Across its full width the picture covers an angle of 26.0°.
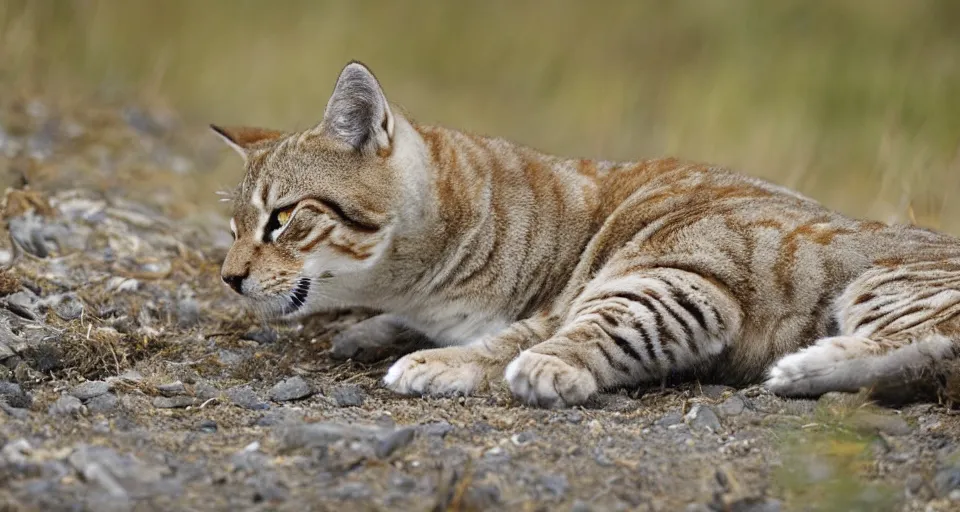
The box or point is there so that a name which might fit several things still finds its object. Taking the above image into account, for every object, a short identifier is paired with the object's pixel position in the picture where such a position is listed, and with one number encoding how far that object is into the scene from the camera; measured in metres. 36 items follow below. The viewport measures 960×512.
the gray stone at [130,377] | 8.90
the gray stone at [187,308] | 11.57
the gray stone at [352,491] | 6.33
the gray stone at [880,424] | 7.80
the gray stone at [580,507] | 6.33
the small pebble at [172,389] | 8.81
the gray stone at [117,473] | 6.29
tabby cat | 8.98
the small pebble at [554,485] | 6.61
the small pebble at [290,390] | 8.96
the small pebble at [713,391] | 9.07
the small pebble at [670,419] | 8.30
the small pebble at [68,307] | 10.73
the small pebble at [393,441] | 7.09
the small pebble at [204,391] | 8.76
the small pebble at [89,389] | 8.36
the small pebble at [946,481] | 6.73
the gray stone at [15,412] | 7.51
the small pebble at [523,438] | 7.66
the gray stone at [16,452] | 6.55
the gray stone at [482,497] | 6.30
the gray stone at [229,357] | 10.31
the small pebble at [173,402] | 8.37
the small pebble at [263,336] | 11.29
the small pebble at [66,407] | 7.84
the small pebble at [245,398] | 8.56
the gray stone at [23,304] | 10.37
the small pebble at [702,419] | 8.14
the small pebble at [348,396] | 8.89
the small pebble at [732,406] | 8.46
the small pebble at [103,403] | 8.06
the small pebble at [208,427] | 7.74
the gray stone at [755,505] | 6.45
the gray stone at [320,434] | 7.16
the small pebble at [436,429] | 7.74
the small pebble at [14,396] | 7.99
